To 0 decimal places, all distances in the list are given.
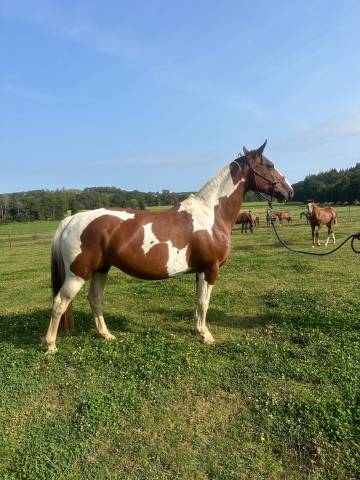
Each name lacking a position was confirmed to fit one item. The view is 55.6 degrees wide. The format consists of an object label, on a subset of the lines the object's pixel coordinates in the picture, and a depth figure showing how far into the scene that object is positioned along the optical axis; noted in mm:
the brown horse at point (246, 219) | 28712
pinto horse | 4934
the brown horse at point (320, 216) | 17516
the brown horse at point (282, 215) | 35844
